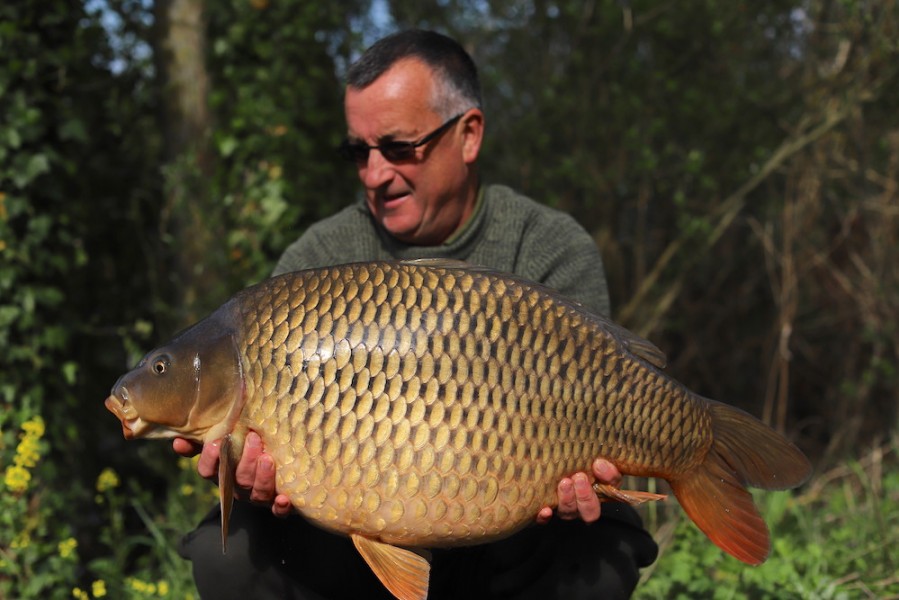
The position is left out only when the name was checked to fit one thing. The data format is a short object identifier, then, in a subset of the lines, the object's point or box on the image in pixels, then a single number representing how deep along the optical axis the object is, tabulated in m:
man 1.69
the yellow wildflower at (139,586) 2.14
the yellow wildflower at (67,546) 2.10
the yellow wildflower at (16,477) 1.99
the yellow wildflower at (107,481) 2.37
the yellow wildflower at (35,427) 2.10
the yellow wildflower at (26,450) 2.05
